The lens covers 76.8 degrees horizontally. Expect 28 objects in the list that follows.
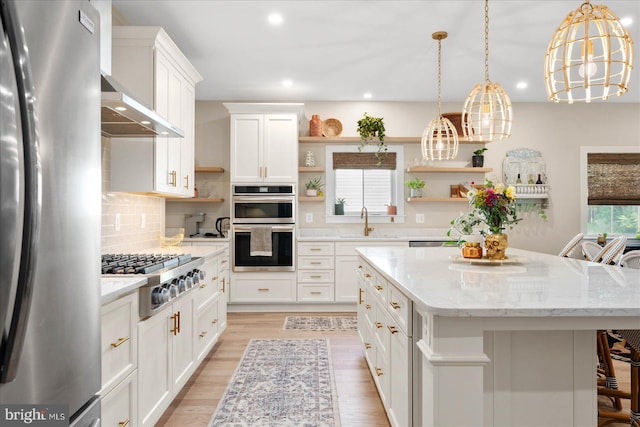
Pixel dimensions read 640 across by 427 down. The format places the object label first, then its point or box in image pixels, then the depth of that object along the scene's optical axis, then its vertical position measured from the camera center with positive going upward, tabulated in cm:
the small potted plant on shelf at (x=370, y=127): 523 +119
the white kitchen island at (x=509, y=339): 125 -42
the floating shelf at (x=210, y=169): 521 +64
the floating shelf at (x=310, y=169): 533 +66
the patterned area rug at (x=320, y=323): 425 -115
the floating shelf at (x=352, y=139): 532 +107
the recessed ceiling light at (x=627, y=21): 326 +162
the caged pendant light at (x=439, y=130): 326 +73
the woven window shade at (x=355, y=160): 558 +81
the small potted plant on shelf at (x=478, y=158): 547 +83
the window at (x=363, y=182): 558 +52
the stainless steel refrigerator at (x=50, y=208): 72 +2
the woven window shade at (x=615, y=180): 565 +55
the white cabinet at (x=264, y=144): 503 +94
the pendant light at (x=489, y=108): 258 +72
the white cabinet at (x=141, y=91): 292 +93
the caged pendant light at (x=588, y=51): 157 +69
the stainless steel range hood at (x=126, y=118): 194 +59
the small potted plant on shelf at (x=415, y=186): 548 +45
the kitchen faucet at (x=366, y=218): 538 +0
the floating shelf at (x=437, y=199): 538 +27
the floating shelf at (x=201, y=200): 518 +25
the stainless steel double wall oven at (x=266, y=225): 493 -8
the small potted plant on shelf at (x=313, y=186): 542 +44
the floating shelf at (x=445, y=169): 539 +67
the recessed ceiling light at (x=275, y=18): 318 +161
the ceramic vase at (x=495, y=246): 237 -16
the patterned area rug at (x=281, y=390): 233 -115
